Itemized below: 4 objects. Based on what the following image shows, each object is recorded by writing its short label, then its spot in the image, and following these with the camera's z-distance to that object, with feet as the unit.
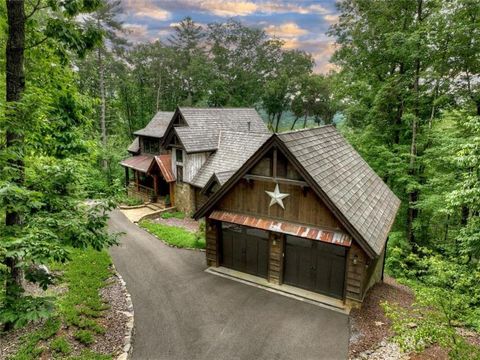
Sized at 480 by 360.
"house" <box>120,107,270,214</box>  69.82
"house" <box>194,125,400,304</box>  32.35
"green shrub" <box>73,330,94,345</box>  24.82
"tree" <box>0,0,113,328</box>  17.49
